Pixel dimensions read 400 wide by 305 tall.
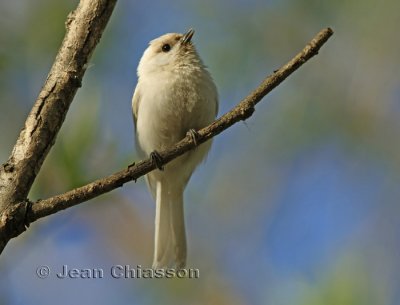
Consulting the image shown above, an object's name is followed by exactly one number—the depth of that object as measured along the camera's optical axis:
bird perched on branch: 7.70
